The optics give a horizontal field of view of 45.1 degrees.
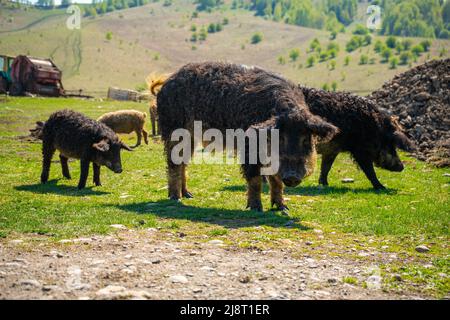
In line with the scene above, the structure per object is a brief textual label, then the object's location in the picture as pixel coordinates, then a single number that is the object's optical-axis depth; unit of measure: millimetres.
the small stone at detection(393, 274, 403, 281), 6252
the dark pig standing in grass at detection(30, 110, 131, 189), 13773
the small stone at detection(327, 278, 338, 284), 6078
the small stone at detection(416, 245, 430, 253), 7680
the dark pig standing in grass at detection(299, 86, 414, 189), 13672
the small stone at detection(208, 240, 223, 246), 7695
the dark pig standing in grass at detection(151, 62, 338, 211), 9531
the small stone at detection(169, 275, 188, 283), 5834
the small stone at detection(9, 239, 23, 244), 7484
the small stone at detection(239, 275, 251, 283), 5949
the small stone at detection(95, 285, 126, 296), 5270
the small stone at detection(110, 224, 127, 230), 8598
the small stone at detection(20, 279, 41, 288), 5527
